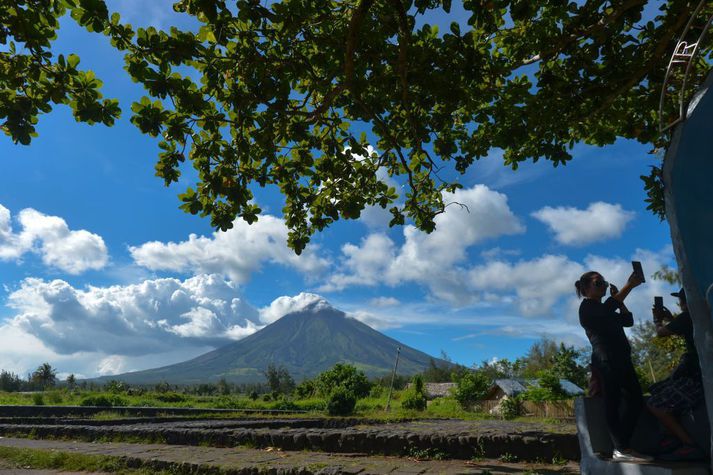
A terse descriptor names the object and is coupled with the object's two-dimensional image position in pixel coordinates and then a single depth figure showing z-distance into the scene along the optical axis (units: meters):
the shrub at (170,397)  34.63
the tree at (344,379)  32.39
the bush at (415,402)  31.31
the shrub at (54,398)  29.37
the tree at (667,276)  23.38
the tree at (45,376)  59.16
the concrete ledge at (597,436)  3.05
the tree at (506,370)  62.70
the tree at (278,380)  62.50
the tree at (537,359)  60.11
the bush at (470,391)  32.84
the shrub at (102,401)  27.70
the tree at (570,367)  39.12
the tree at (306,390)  39.11
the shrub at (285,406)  29.97
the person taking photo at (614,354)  3.12
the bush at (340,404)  22.55
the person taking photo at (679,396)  2.79
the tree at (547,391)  25.51
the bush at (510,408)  24.33
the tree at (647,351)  41.09
